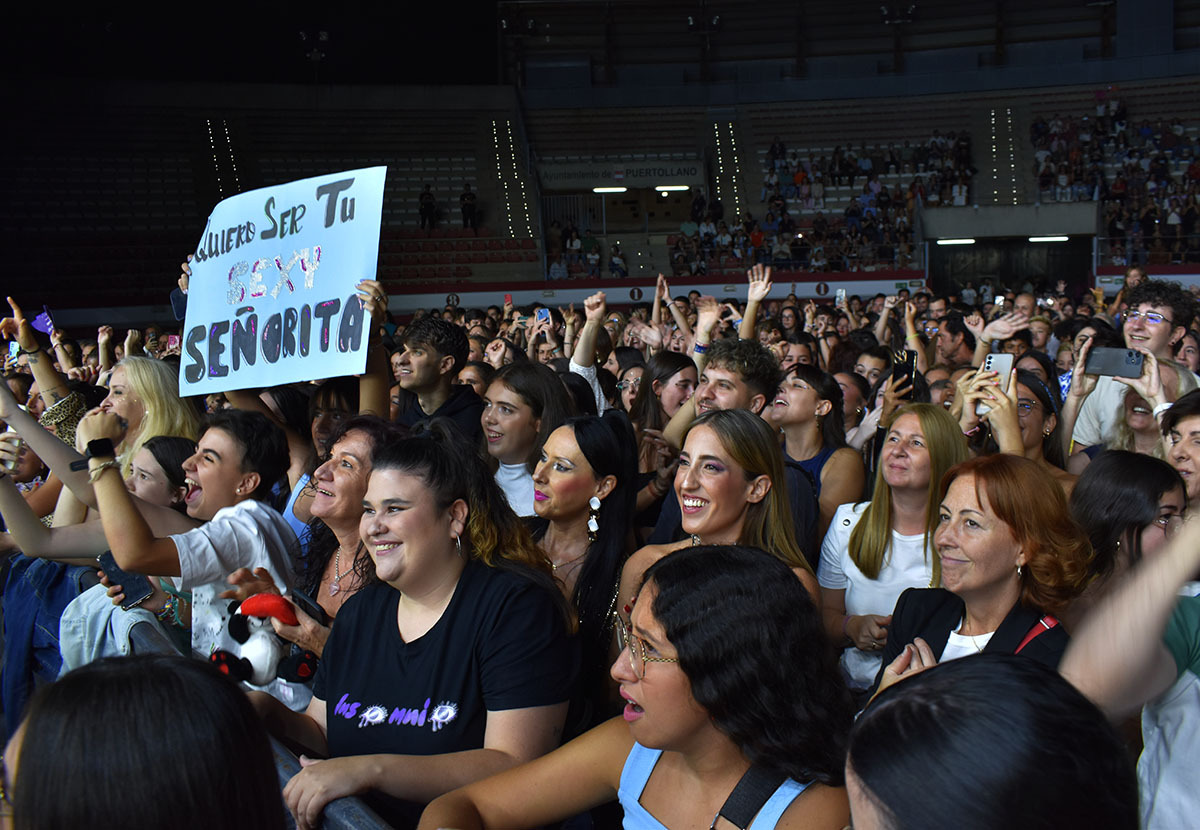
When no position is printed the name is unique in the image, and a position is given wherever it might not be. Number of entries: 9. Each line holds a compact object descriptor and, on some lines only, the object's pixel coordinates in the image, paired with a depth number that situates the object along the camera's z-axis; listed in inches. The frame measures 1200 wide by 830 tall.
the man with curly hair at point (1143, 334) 180.1
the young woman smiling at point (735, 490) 117.0
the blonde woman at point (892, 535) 117.9
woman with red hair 90.8
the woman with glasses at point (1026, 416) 133.5
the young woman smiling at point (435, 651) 81.8
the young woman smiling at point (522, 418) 161.2
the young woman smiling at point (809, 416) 175.0
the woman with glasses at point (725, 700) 68.4
